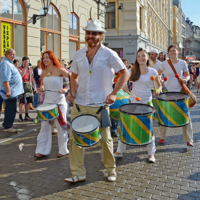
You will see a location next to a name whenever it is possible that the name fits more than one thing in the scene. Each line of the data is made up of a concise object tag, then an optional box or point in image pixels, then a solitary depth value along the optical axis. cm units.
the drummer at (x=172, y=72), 589
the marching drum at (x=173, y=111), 476
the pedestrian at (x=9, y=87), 696
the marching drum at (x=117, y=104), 581
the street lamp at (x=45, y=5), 1206
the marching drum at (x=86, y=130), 362
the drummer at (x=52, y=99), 531
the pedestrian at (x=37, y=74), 1116
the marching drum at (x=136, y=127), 413
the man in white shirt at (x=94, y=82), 388
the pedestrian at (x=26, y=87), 888
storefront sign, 1110
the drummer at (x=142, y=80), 511
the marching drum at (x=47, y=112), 509
